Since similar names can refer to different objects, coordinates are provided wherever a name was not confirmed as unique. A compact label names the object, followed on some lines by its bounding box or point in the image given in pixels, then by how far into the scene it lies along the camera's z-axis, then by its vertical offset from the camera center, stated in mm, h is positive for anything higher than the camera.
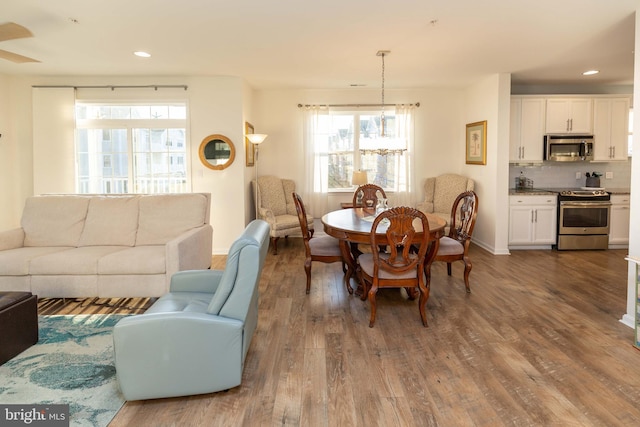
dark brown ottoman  2748 -900
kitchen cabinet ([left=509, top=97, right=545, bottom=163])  6336 +863
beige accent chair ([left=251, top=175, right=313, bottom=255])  6190 -287
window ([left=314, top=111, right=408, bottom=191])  7109 +568
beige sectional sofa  3840 -549
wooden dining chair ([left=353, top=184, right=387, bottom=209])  5465 -74
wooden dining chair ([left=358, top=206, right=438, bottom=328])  3145 -550
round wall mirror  5977 +491
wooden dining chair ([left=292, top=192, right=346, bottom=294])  4145 -606
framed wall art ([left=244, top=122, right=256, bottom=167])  6242 +610
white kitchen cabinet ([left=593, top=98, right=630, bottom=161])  6414 +900
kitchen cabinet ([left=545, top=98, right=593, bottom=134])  6375 +1099
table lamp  6650 +158
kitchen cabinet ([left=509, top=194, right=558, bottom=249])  6180 -449
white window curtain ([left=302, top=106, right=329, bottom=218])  7016 +398
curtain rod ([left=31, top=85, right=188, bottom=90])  5875 +1396
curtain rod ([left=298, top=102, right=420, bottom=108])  7012 +1366
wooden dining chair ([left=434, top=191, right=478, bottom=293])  4035 -524
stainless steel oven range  6125 -445
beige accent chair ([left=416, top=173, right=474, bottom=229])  6638 -46
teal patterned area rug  2277 -1122
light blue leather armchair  2207 -805
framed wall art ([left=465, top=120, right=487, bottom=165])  6238 +678
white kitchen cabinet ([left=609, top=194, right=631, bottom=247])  6211 -450
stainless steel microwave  6355 +598
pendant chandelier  4617 +1474
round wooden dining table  3574 -346
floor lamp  6188 +734
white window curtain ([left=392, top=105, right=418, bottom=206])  7012 +528
